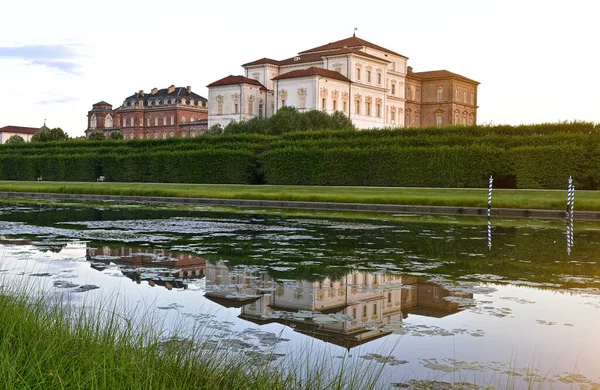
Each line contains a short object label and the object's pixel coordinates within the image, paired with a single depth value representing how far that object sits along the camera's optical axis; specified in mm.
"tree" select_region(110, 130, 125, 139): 92194
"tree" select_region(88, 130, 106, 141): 77125
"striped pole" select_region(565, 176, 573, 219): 22016
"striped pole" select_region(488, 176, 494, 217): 23312
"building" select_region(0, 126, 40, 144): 171250
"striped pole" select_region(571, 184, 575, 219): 21850
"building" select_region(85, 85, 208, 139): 128500
